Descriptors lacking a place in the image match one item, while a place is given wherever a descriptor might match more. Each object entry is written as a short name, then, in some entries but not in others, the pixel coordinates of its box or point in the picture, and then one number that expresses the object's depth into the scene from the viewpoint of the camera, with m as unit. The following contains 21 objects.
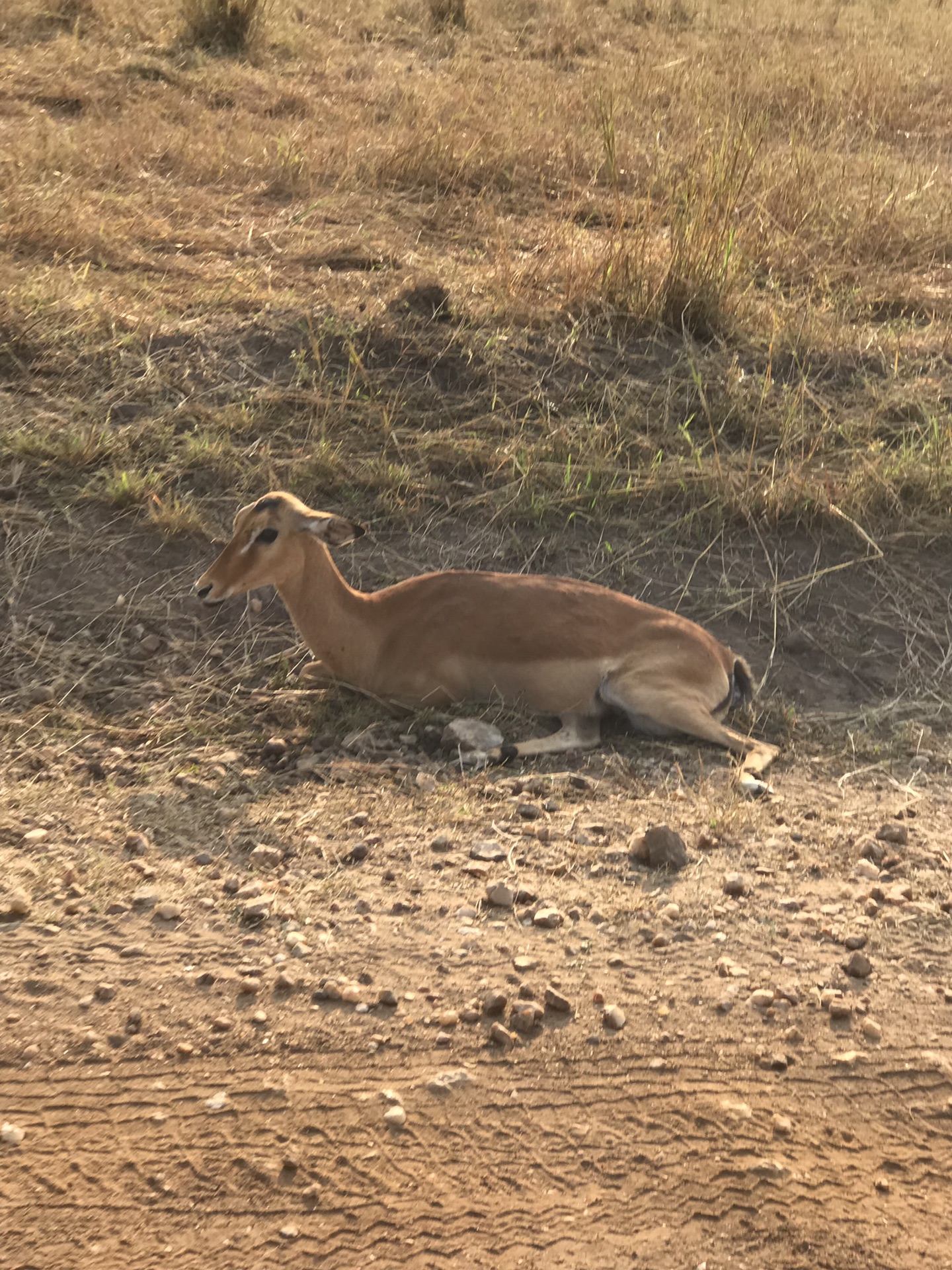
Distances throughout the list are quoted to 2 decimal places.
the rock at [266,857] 4.02
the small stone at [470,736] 4.88
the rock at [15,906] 3.64
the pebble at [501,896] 3.84
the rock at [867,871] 4.06
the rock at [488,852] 4.10
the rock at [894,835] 4.26
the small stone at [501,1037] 3.30
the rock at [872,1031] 3.38
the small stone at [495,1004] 3.38
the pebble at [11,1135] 2.96
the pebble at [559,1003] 3.41
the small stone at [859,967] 3.58
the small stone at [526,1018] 3.35
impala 5.01
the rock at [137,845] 4.04
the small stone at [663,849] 4.04
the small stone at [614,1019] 3.37
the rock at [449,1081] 3.16
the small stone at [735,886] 3.92
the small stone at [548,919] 3.75
